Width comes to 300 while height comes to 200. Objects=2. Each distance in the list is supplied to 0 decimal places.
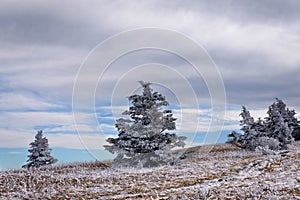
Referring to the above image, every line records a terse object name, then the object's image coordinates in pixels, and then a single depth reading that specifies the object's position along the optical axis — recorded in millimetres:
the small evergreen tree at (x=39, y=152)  43000
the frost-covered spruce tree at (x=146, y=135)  31047
